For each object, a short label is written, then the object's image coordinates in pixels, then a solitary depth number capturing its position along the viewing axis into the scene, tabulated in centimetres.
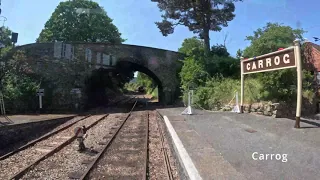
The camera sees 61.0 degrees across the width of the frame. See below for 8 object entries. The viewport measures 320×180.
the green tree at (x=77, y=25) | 4150
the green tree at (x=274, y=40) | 1487
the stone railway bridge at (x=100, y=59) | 2161
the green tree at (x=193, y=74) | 1984
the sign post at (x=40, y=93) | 1902
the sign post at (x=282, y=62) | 704
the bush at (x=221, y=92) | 1176
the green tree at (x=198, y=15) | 2170
